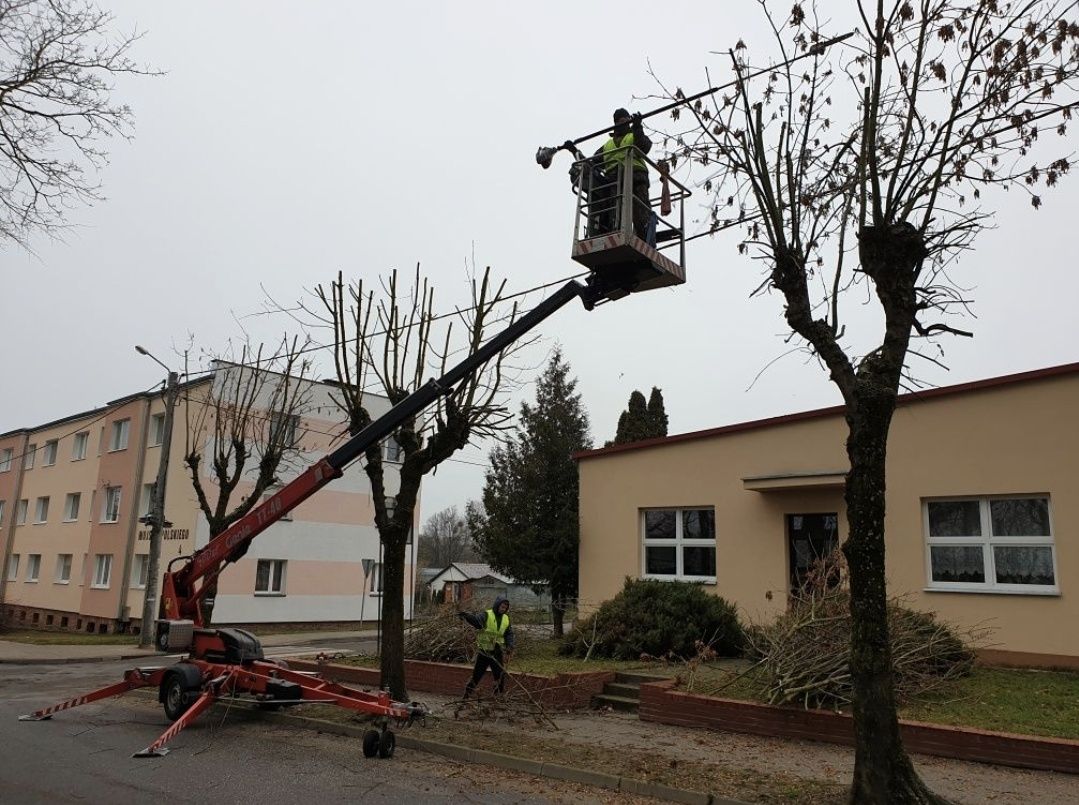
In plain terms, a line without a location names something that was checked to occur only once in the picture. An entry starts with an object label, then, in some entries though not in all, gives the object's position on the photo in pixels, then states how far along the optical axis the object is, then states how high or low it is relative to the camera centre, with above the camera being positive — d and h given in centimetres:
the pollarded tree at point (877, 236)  648 +315
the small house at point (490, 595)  1549 -36
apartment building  3002 +137
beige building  1219 +139
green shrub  1333 -70
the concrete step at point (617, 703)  1130 -166
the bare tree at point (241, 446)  1762 +288
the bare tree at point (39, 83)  909 +538
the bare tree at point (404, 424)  1077 +225
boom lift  931 -93
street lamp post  2208 +125
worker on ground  1100 -81
